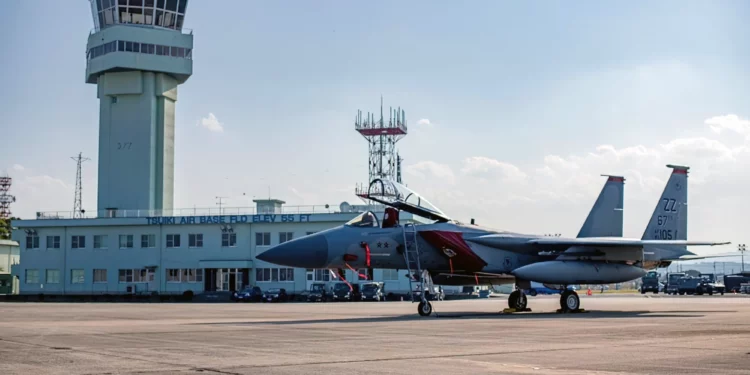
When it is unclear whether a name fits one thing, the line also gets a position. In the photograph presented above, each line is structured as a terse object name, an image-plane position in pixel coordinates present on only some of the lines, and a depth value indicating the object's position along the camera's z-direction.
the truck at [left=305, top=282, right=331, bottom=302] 51.86
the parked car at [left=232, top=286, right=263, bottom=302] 53.23
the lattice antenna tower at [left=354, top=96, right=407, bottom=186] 77.94
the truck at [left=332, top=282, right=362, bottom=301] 51.25
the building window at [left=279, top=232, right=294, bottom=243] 62.34
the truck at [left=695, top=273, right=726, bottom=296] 60.06
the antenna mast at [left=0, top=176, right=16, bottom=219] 129.25
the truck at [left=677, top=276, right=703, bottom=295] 59.94
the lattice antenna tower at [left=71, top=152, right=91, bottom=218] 90.64
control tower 70.75
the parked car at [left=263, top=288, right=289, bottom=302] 52.94
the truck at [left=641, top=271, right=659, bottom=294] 67.38
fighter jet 22.55
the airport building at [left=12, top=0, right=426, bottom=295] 63.59
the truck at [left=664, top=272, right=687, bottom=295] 61.00
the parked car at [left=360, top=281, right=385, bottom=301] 50.78
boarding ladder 23.34
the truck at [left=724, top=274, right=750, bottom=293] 71.44
